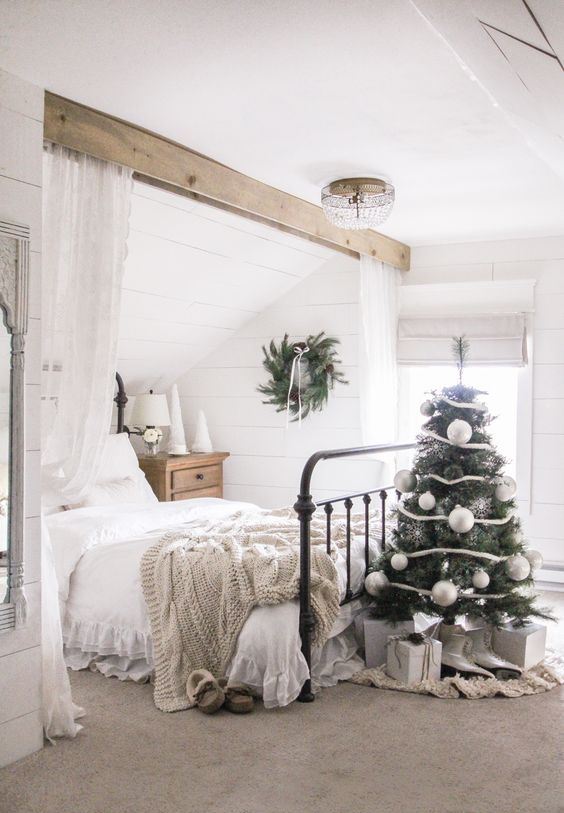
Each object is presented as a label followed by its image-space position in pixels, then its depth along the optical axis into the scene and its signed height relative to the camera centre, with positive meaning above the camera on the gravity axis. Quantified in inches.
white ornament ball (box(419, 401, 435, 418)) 158.2 -2.3
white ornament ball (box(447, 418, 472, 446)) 152.1 -6.3
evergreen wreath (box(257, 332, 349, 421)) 249.1 +6.5
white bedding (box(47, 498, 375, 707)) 136.5 -40.8
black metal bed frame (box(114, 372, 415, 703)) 138.7 -27.0
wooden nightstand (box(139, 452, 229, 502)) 231.8 -24.1
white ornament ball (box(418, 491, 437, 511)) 152.5 -19.4
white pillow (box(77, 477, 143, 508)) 191.3 -24.5
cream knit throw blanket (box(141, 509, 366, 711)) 138.4 -34.6
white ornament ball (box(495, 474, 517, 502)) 152.9 -17.0
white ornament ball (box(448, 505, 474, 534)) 148.6 -22.2
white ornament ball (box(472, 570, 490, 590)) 148.5 -32.6
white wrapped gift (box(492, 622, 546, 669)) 152.8 -45.6
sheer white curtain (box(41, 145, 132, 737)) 131.0 +13.2
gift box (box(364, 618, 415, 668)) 153.7 -45.1
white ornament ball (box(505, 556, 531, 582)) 151.3 -31.0
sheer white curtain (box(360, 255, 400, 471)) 228.4 +11.4
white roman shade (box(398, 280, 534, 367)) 229.6 +21.5
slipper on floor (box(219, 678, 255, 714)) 132.2 -49.0
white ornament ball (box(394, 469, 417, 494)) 157.4 -16.2
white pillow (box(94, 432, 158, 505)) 206.8 -19.5
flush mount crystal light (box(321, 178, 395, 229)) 169.5 +40.0
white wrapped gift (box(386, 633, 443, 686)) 144.8 -46.2
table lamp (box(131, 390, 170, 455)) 237.5 -7.2
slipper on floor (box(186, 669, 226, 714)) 131.5 -48.2
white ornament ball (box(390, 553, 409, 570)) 152.8 -30.5
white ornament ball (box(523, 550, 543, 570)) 155.3 -30.1
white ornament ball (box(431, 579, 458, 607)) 147.0 -34.9
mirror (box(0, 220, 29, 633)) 114.3 -3.9
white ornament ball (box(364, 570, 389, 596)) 153.5 -34.6
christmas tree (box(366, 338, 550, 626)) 151.6 -25.4
